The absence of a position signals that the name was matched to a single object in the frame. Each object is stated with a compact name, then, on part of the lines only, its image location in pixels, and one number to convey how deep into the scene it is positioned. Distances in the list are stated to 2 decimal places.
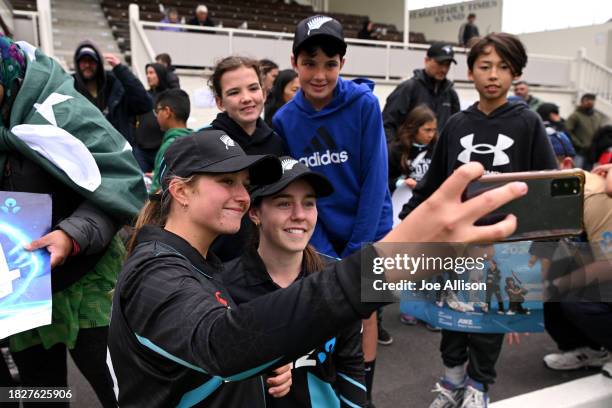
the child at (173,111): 3.65
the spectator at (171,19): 10.05
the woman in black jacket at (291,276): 1.65
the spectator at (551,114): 7.24
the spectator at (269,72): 5.06
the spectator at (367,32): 14.34
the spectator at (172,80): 5.59
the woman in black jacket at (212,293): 0.65
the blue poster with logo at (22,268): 1.50
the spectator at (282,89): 4.05
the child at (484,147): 2.20
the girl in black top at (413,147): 3.96
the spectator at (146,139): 4.29
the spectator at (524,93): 7.89
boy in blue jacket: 2.12
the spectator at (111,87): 3.53
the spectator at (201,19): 10.59
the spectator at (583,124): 8.27
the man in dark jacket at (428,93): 4.46
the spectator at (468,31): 14.82
